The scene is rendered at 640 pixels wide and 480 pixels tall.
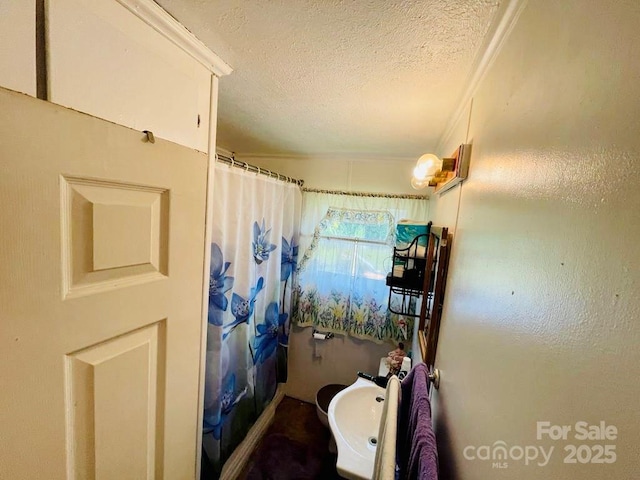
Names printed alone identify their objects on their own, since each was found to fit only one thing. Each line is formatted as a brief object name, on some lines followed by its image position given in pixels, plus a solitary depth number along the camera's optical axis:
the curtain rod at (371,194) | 2.00
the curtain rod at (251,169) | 1.29
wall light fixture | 0.87
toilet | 1.84
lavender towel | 0.58
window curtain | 2.06
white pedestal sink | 1.07
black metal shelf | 1.41
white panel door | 0.47
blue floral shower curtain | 1.37
